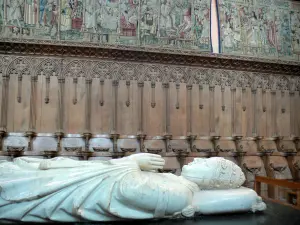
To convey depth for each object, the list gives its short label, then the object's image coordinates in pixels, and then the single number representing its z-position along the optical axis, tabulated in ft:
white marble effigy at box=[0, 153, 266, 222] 8.41
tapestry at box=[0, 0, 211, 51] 28.25
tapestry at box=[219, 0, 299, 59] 32.58
